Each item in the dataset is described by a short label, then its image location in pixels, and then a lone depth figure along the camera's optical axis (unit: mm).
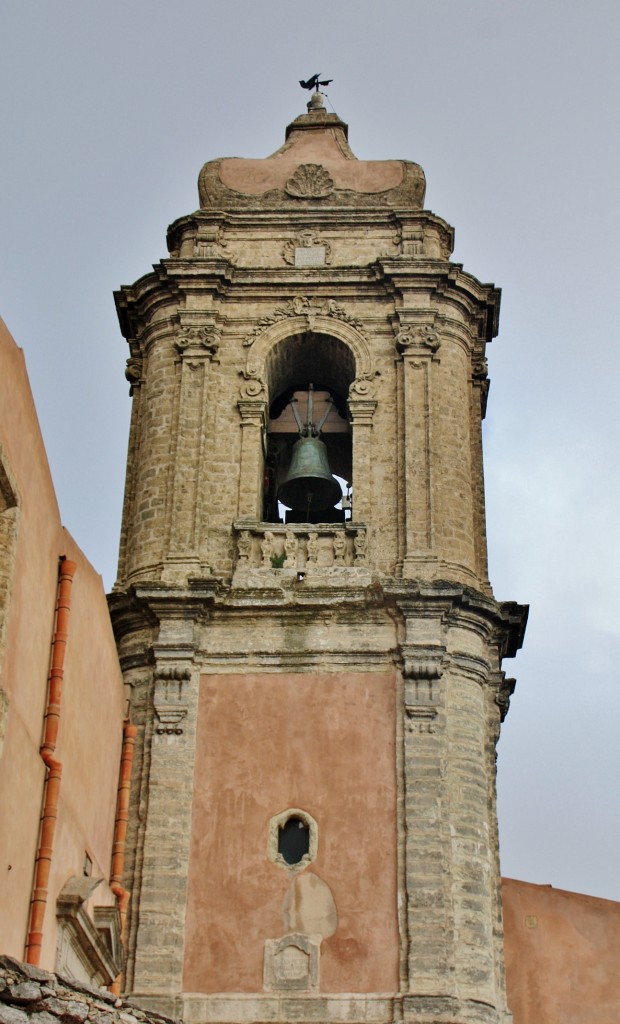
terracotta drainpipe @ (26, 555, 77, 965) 11062
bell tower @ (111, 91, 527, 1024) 14141
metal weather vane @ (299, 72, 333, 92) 21797
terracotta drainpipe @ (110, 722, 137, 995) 14096
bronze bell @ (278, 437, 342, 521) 17469
